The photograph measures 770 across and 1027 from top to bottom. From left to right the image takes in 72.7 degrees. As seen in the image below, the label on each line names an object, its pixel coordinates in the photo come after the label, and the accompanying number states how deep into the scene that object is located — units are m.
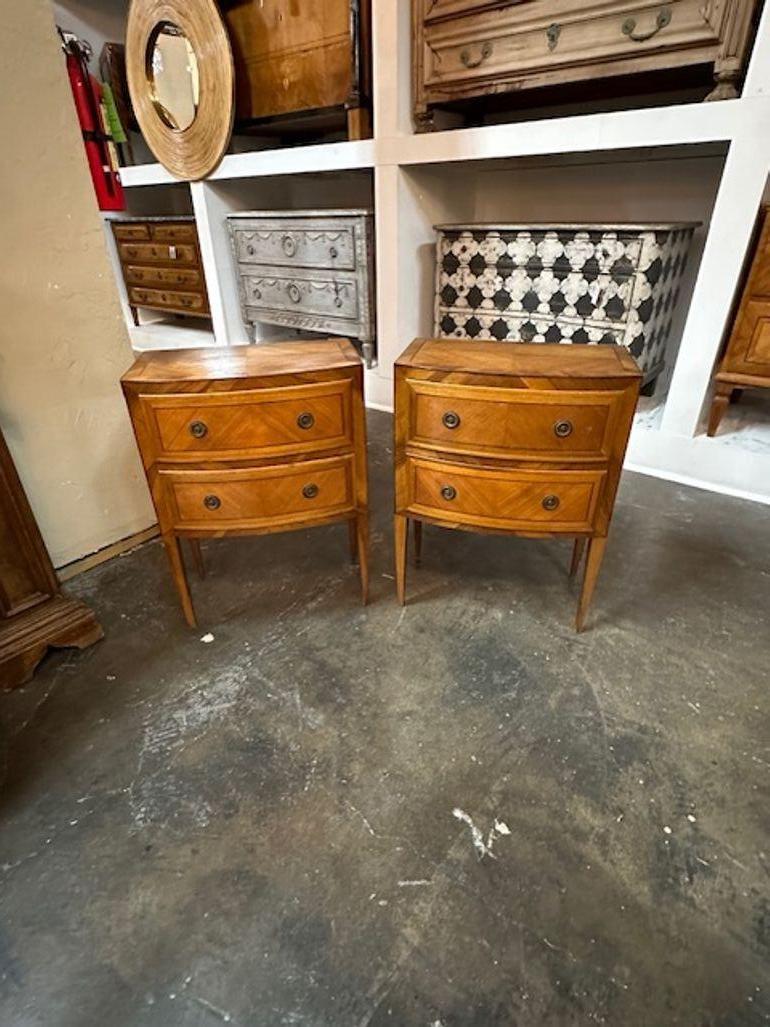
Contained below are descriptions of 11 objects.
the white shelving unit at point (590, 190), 1.65
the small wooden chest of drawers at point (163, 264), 3.48
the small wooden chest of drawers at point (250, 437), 1.12
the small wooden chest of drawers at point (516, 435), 1.08
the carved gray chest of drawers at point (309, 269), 2.58
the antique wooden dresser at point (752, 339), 1.70
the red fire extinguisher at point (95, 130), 2.72
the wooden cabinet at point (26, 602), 1.21
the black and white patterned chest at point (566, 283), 1.97
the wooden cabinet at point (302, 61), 2.32
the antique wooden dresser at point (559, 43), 1.56
